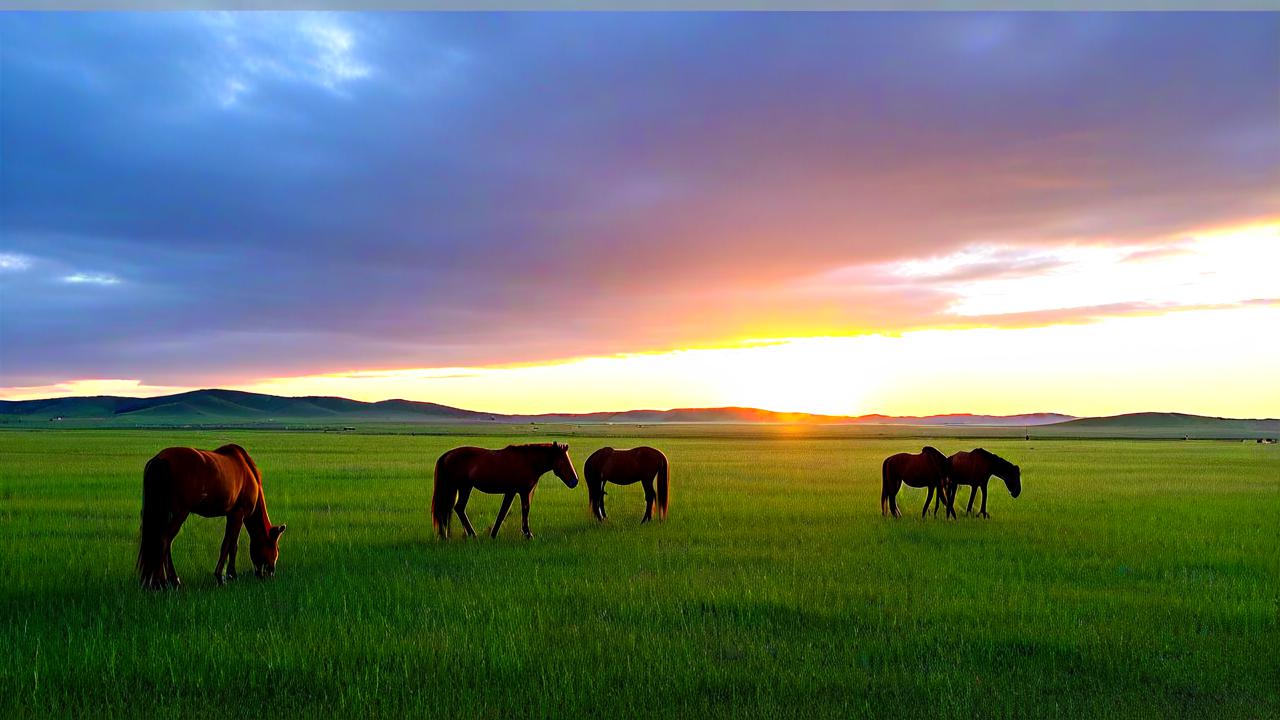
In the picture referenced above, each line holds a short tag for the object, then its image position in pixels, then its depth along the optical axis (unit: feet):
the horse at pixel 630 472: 60.75
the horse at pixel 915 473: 64.23
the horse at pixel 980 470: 66.49
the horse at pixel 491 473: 51.21
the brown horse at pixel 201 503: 34.12
